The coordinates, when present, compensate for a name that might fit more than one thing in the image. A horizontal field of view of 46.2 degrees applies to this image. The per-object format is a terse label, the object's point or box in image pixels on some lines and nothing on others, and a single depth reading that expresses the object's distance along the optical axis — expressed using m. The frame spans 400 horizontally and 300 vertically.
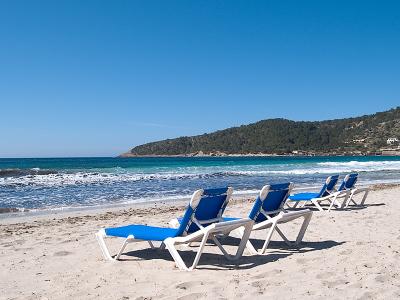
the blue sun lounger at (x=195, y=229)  5.12
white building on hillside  112.06
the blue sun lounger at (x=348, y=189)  10.99
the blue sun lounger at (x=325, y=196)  10.41
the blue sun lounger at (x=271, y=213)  5.93
